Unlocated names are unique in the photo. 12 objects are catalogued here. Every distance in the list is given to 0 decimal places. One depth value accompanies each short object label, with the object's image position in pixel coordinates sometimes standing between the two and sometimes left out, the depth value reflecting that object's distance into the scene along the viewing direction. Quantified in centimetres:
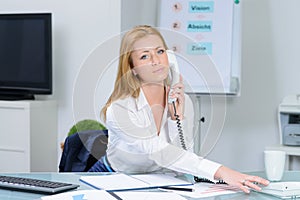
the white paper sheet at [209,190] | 231
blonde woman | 256
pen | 236
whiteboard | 449
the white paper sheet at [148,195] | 223
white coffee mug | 250
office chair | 304
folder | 238
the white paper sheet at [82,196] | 221
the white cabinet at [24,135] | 490
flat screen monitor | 507
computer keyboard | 230
